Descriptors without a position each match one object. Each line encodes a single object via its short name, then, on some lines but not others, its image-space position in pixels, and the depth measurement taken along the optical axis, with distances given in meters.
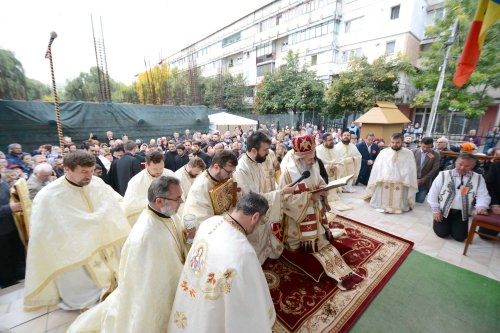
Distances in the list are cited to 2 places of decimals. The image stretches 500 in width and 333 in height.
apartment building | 20.72
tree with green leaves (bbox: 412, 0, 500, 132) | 13.07
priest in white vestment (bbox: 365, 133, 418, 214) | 6.40
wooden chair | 4.07
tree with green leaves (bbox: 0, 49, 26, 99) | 22.66
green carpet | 2.98
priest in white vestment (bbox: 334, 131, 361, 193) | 7.88
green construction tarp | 10.13
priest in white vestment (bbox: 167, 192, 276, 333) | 1.82
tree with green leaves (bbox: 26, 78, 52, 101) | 37.50
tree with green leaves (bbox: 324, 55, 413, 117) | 17.17
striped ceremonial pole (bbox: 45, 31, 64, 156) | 3.80
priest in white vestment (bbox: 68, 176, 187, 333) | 2.09
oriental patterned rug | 3.02
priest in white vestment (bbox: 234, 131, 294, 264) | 3.60
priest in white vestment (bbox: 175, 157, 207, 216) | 4.28
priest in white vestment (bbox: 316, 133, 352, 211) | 7.28
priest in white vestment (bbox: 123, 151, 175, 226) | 3.98
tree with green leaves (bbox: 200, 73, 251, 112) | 30.95
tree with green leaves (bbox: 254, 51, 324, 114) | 22.17
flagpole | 10.52
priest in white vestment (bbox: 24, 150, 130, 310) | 2.97
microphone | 3.55
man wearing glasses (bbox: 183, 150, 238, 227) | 2.92
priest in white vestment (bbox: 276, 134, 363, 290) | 3.79
